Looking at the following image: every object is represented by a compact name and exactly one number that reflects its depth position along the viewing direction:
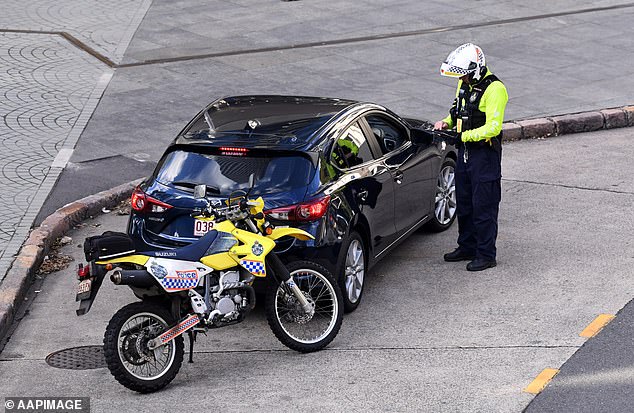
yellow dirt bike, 15.63
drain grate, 16.78
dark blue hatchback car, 17.80
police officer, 19.86
